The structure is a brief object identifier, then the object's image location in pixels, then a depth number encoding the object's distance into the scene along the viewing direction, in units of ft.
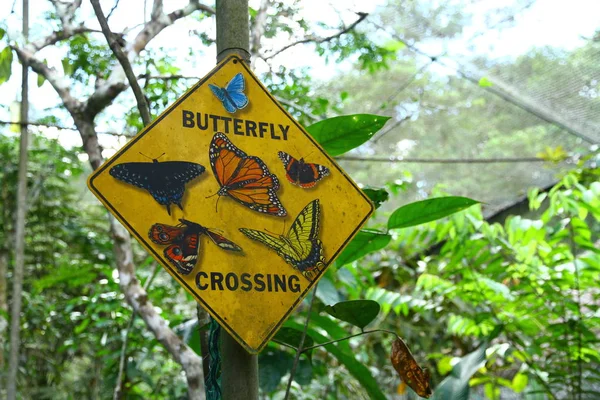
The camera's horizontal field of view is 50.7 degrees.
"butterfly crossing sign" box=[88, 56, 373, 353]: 2.75
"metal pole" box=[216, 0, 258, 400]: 2.88
